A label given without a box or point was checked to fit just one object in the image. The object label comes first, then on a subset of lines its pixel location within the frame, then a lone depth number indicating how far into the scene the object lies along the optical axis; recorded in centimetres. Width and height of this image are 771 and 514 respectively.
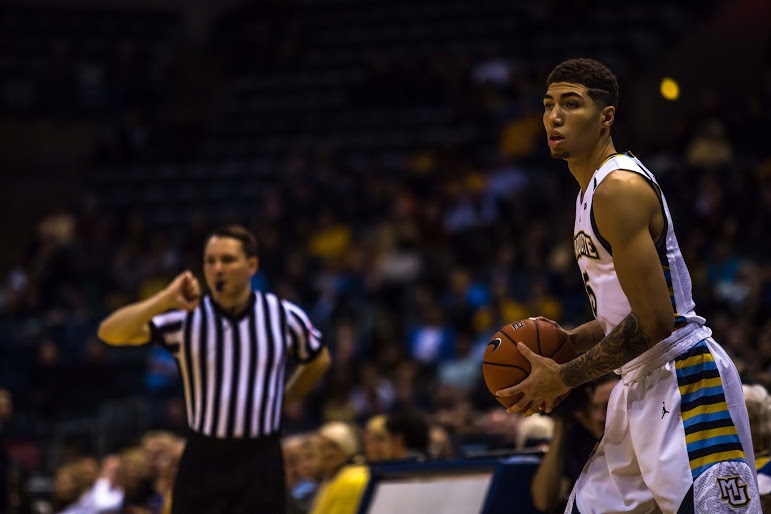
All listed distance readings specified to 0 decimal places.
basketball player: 779
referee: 1148
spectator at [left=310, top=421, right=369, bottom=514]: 1357
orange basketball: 831
